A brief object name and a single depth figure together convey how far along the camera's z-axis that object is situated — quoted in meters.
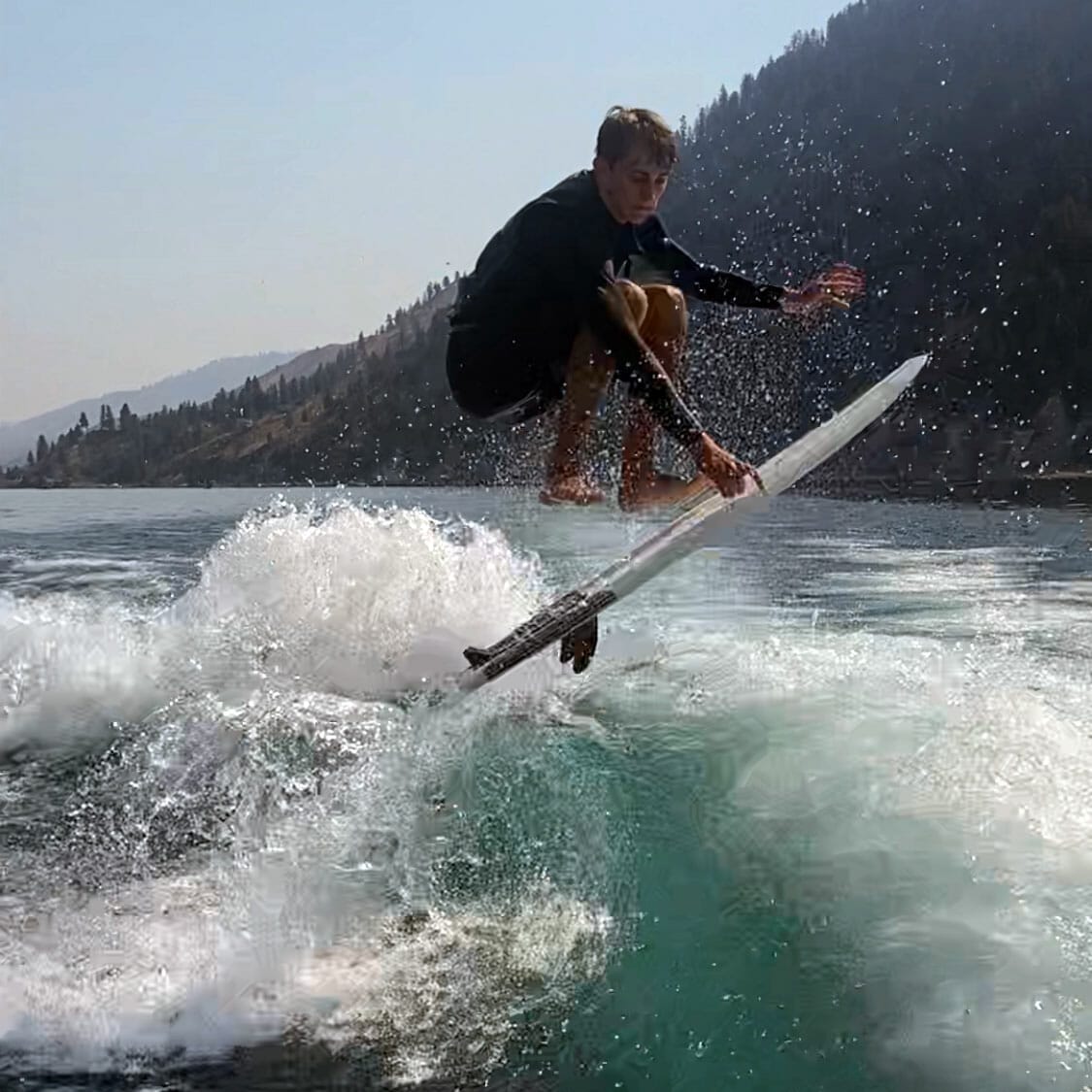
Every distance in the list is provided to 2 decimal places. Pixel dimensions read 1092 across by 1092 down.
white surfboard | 5.96
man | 5.53
